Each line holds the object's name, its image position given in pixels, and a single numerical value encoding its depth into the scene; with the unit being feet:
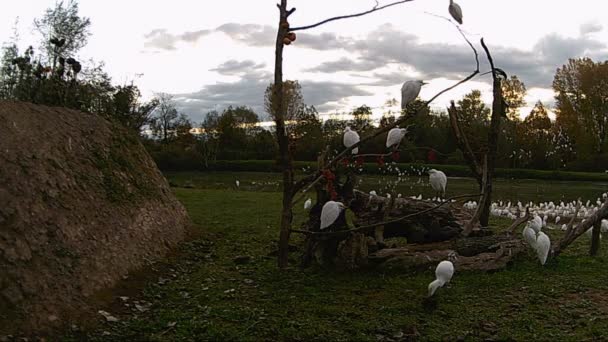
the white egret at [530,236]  18.99
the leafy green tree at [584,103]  133.39
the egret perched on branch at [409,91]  17.51
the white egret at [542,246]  18.97
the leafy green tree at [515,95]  140.10
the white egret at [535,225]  19.65
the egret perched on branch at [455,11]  18.10
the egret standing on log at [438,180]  19.21
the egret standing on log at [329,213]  16.98
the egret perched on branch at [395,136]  18.62
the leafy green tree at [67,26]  49.19
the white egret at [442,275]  14.89
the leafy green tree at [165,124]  134.10
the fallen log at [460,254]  19.15
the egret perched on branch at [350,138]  20.16
